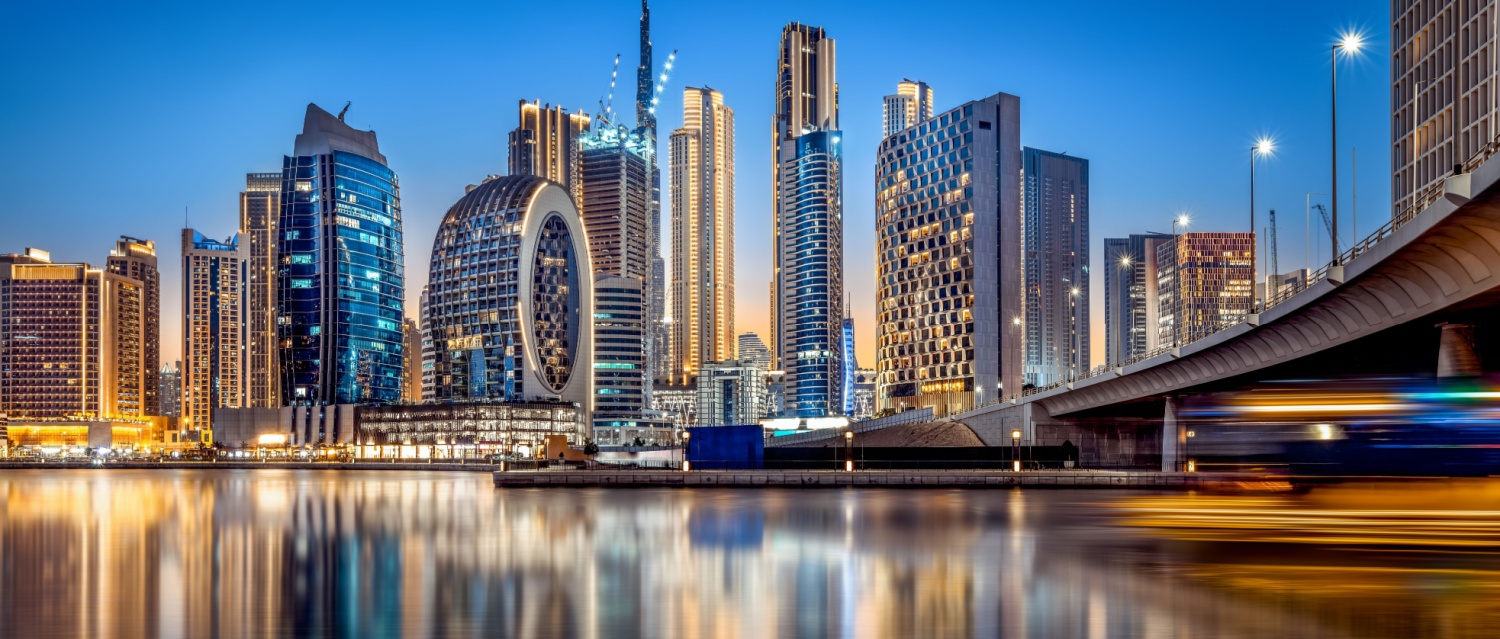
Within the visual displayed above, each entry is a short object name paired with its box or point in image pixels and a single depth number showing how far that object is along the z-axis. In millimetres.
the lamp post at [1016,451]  94350
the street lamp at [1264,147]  75750
